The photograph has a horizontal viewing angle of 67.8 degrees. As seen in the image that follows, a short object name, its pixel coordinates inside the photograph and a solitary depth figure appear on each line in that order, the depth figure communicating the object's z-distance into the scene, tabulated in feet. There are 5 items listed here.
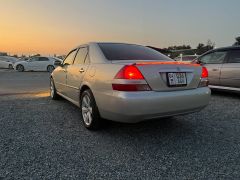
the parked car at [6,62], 63.71
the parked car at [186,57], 37.70
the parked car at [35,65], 51.74
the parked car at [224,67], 15.89
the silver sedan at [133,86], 7.58
